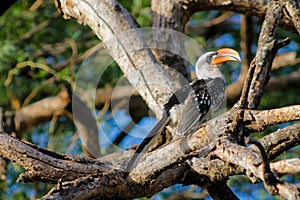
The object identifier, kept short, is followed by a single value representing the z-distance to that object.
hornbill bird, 7.41
